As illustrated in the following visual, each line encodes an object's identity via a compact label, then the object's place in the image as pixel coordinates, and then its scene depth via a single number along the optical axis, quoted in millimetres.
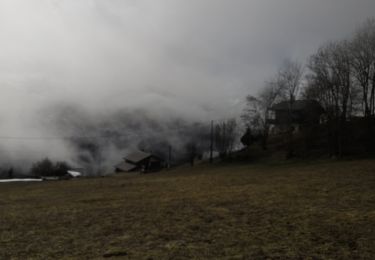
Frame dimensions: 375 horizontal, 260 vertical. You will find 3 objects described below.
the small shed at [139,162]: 92206
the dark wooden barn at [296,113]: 47062
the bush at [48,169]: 89000
